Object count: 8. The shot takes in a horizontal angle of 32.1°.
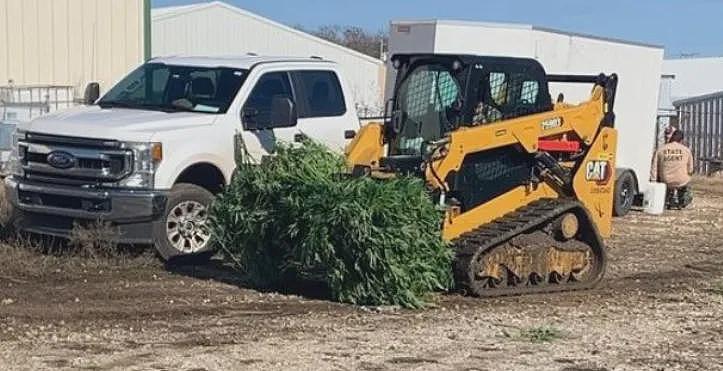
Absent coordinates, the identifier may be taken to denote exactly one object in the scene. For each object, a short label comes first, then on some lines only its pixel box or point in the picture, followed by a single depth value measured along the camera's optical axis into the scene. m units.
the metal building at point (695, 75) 51.25
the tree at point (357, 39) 85.39
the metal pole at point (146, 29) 23.48
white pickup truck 12.34
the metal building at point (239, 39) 49.94
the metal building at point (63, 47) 21.59
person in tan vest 21.83
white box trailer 19.22
